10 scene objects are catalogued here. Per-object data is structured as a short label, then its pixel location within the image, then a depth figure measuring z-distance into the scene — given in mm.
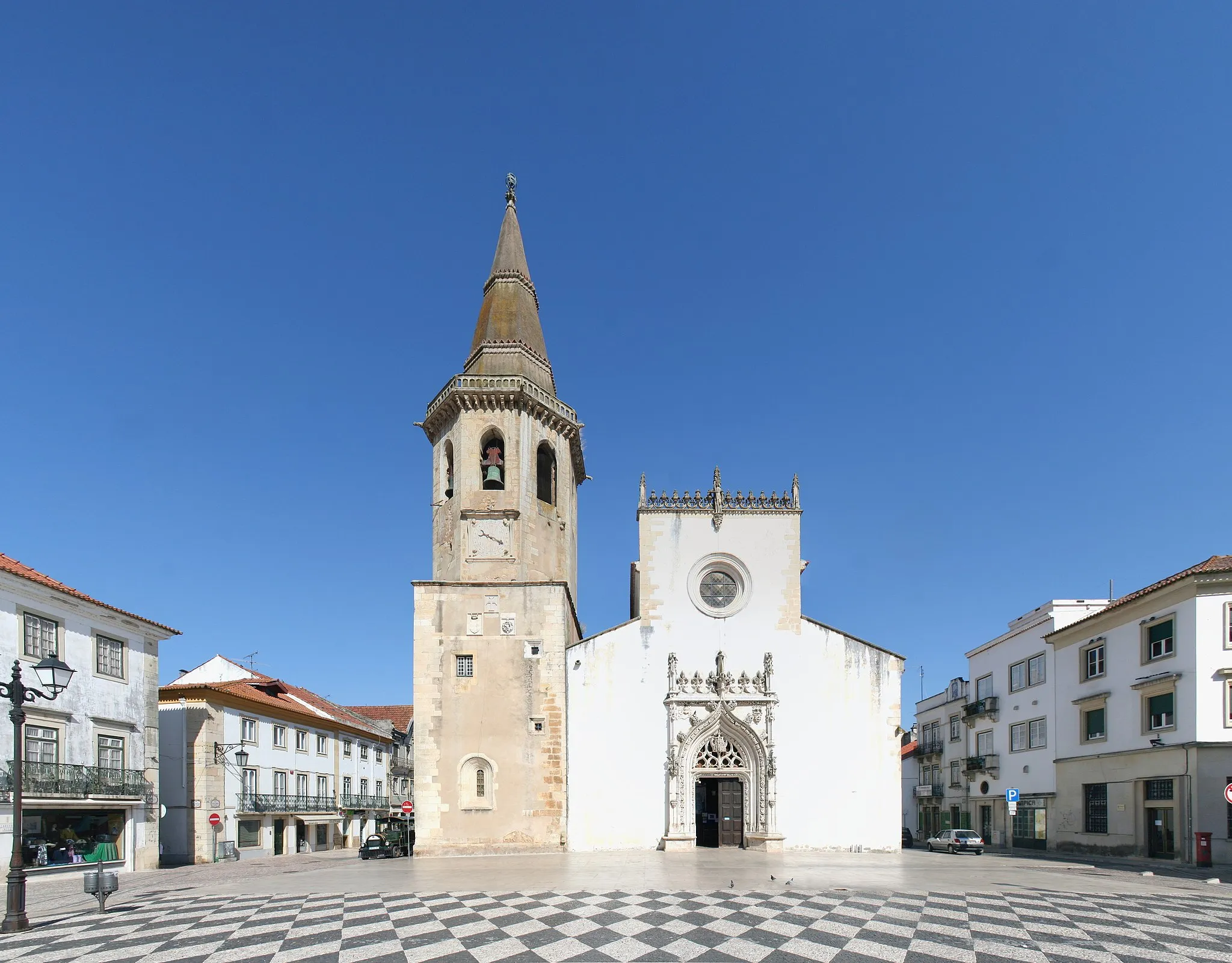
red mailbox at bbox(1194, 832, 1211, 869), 22750
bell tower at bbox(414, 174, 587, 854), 25453
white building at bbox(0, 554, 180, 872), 21188
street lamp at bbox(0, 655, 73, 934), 12820
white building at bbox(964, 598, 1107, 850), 33531
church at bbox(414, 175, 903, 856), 25734
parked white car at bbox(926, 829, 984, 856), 31891
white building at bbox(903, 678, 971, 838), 43250
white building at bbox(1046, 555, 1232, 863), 23859
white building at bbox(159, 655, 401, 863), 29812
